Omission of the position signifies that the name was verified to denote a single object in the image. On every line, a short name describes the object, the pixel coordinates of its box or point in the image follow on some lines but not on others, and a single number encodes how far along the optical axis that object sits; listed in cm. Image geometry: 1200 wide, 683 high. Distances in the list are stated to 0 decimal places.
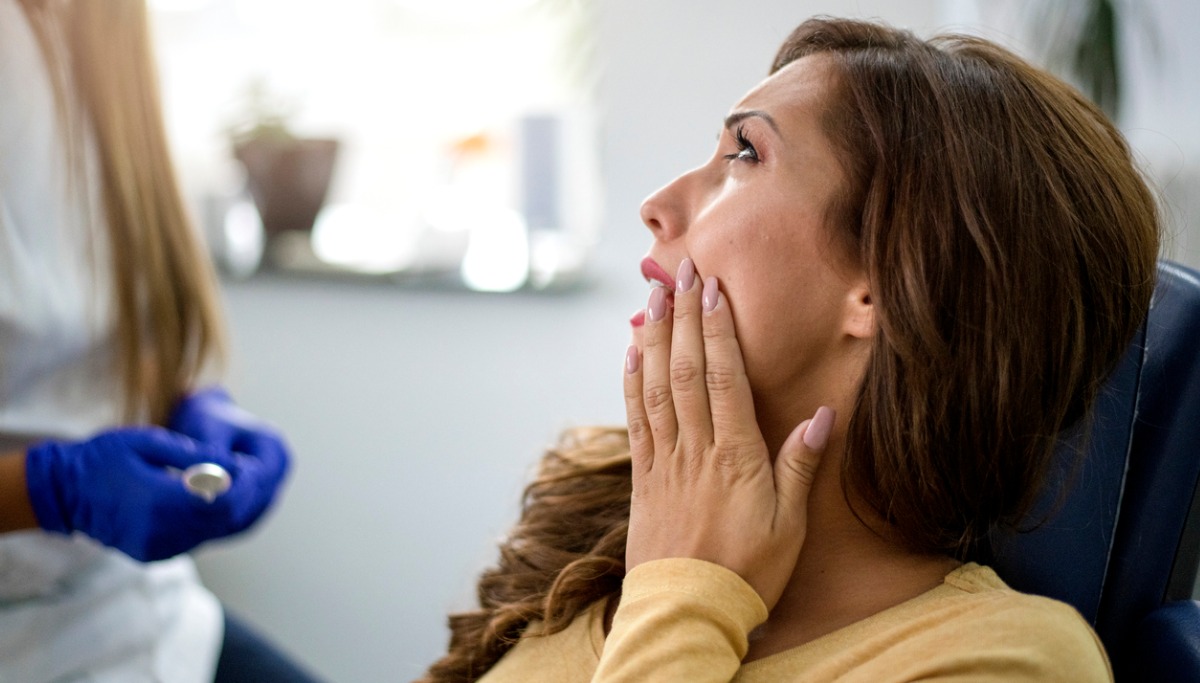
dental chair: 93
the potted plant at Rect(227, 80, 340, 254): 241
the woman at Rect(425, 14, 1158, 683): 89
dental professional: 124
